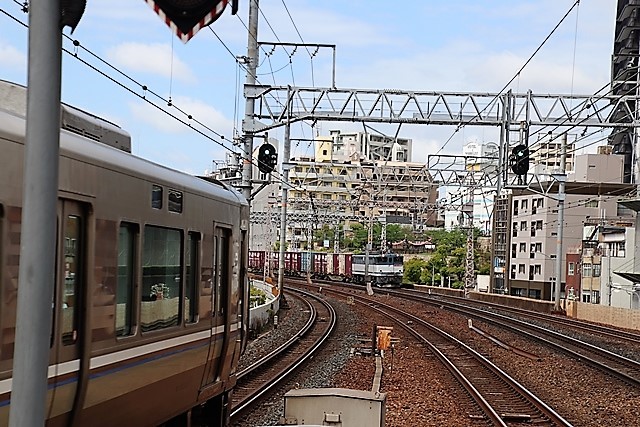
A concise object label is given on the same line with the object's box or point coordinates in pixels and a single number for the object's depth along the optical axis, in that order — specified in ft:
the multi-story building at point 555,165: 302.21
